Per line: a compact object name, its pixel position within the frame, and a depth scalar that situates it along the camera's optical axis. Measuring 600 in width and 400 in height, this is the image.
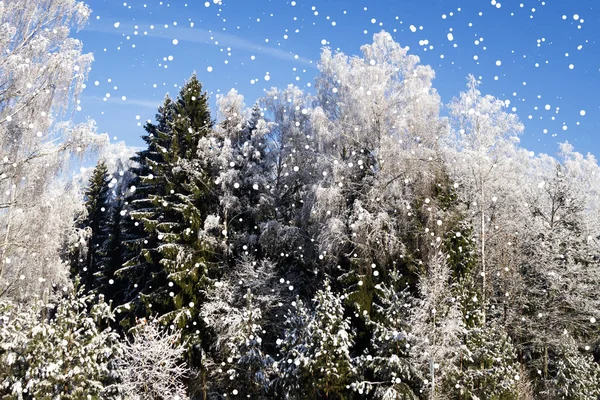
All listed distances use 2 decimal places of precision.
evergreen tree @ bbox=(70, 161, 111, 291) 26.89
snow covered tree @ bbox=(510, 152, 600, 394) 20.00
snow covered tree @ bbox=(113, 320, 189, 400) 13.20
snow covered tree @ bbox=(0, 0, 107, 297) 12.73
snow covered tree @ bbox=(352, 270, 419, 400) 14.08
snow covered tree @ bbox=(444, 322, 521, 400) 14.48
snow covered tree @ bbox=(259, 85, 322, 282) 18.48
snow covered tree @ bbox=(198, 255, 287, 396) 15.88
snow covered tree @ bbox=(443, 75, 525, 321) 21.09
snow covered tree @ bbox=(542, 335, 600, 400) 17.30
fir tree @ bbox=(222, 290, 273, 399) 15.70
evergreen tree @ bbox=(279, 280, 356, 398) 14.28
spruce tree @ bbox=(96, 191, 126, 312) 23.28
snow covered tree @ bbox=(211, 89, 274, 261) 19.52
